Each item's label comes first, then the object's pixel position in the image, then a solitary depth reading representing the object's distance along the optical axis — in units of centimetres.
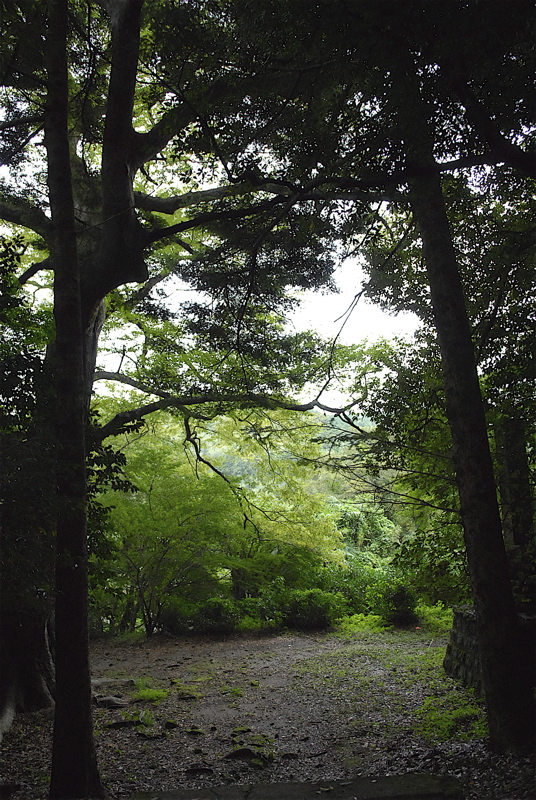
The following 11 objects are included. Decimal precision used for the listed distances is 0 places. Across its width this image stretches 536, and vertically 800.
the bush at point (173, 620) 1109
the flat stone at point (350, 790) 331
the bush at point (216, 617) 1115
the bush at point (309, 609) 1156
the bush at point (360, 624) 1091
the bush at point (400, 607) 1109
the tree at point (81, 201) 380
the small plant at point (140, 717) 541
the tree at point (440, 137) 350
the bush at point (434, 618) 1051
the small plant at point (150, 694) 637
